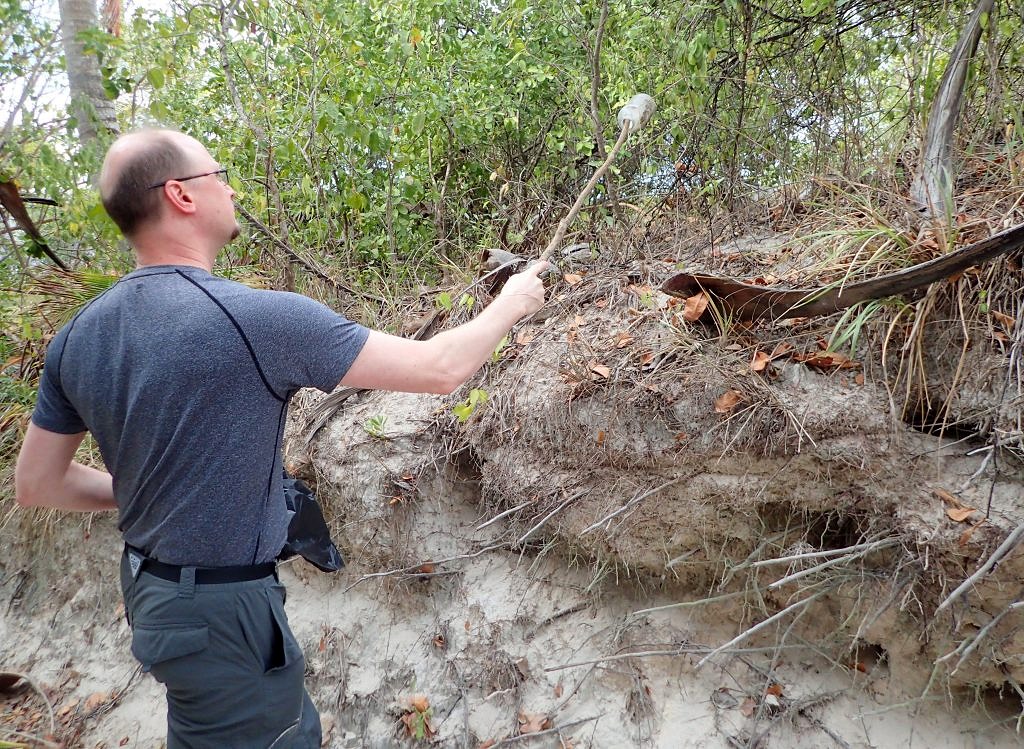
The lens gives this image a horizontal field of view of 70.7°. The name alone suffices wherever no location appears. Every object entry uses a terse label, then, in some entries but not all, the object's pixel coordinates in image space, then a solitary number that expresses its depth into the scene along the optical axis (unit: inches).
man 66.4
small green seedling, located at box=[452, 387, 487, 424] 110.1
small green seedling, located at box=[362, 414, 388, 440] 146.3
